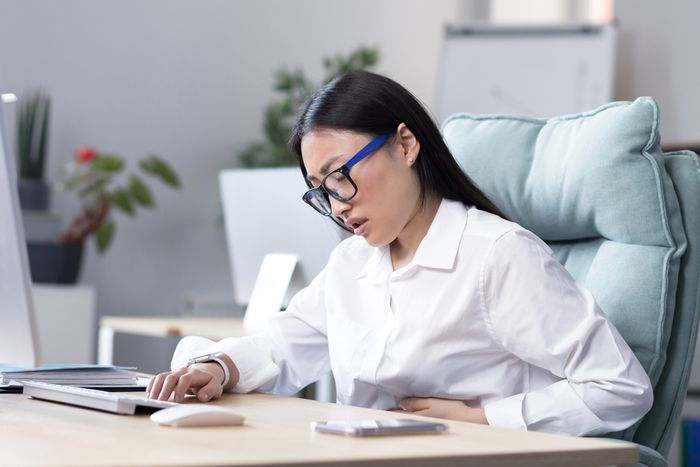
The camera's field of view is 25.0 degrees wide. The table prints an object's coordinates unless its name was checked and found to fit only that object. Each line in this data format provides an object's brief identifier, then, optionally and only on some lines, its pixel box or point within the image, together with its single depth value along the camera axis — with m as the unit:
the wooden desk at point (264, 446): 1.71
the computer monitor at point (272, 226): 3.54
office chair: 2.46
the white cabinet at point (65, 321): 5.16
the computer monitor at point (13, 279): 1.95
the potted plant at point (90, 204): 5.34
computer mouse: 1.91
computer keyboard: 2.03
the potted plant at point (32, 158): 5.37
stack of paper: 2.32
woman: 2.27
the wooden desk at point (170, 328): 3.52
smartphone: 1.86
